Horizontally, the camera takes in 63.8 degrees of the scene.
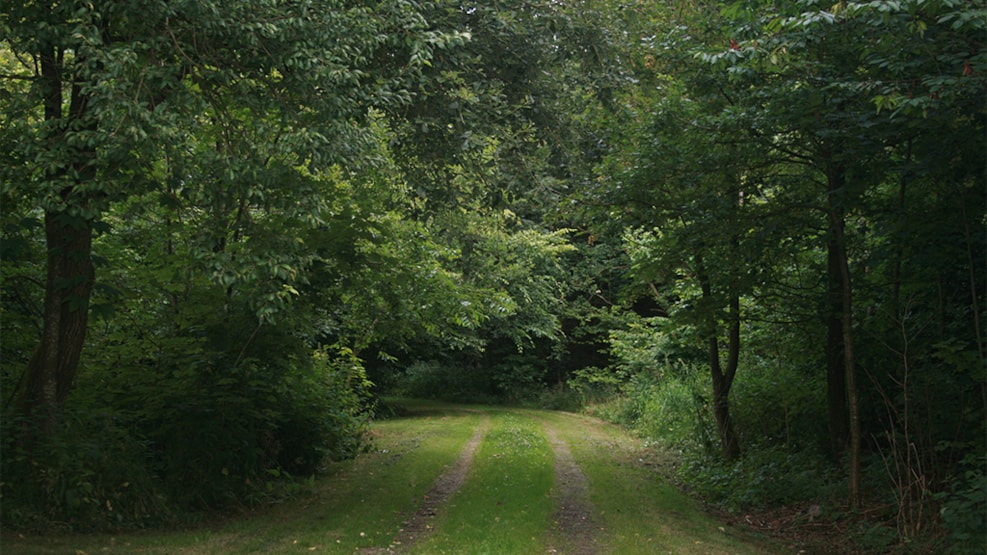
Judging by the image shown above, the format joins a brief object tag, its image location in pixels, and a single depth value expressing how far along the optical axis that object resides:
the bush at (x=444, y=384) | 33.62
